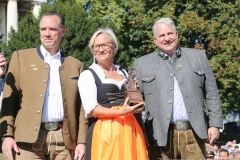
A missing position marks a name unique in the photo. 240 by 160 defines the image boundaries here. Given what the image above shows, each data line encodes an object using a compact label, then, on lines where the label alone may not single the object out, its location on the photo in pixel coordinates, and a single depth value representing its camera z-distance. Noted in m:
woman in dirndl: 4.38
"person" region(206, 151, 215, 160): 14.45
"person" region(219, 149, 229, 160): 13.16
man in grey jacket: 5.10
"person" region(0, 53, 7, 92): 4.27
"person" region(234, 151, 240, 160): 12.53
